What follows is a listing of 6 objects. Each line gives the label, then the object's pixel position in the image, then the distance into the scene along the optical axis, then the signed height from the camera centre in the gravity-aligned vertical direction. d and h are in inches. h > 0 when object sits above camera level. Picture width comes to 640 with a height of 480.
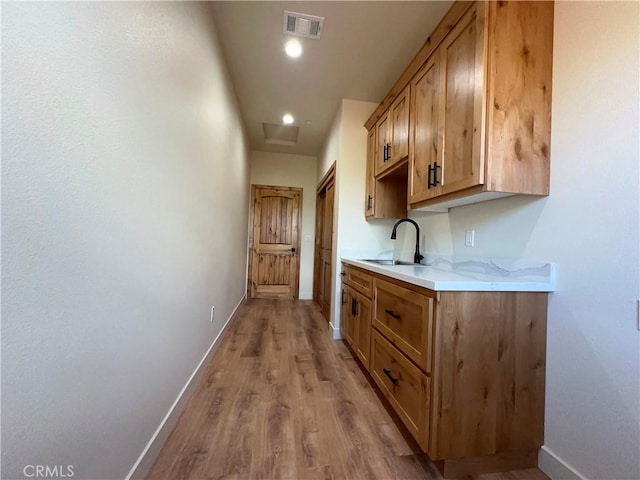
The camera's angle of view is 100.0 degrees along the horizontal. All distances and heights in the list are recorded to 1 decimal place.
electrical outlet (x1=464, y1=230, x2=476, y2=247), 71.6 +2.0
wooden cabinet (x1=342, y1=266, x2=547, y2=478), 47.9 -24.7
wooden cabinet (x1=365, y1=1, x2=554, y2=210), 52.0 +29.7
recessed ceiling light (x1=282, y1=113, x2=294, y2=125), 140.9 +65.2
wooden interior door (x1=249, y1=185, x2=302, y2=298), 199.3 -2.3
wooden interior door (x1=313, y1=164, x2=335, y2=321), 145.7 -1.7
